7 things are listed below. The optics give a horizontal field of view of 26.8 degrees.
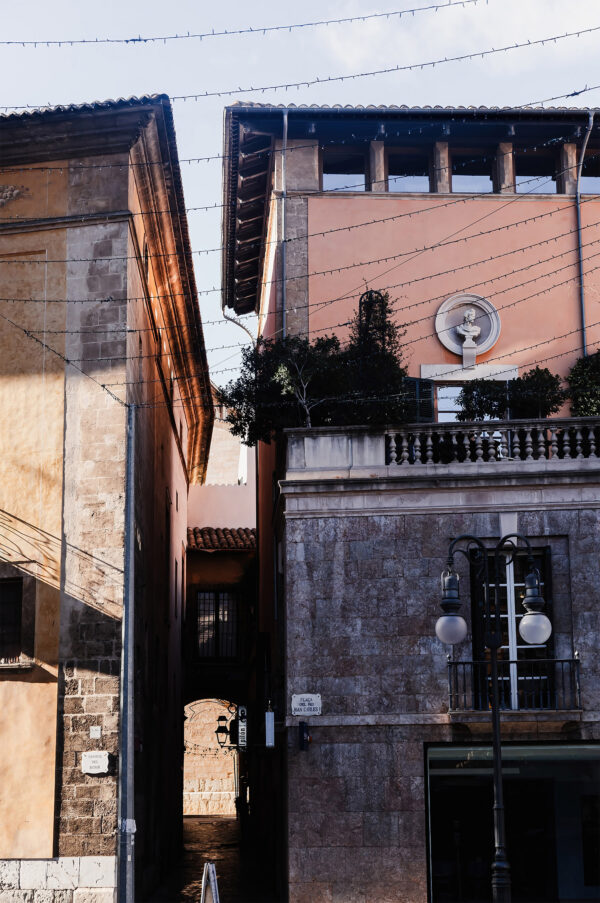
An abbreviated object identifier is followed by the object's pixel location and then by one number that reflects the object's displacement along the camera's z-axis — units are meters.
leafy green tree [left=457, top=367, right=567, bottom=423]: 21.09
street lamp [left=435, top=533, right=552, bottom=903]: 13.70
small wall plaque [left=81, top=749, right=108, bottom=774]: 18.80
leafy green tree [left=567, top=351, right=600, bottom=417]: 21.70
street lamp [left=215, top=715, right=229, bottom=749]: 46.33
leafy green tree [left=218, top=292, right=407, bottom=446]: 20.03
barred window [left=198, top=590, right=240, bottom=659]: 37.78
